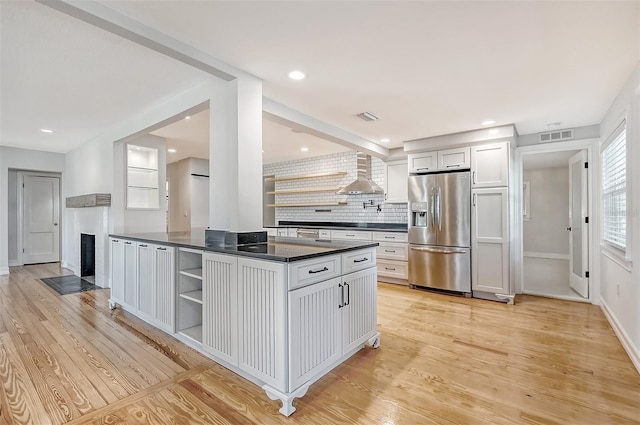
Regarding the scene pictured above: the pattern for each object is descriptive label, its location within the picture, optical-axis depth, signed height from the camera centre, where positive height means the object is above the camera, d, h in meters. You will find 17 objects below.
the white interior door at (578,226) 4.13 -0.24
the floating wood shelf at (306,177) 6.24 +0.79
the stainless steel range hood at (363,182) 5.45 +0.54
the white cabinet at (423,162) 4.75 +0.79
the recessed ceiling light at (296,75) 2.62 +1.21
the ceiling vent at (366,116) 3.69 +1.19
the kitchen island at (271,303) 1.87 -0.68
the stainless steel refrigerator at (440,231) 4.40 -0.31
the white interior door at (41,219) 6.87 -0.12
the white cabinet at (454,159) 4.45 +0.78
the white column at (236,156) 2.55 +0.49
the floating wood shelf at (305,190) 6.33 +0.48
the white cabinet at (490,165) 4.14 +0.64
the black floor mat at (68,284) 4.59 -1.15
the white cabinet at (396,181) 5.50 +0.55
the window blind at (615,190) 2.84 +0.21
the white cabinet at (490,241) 4.12 -0.42
